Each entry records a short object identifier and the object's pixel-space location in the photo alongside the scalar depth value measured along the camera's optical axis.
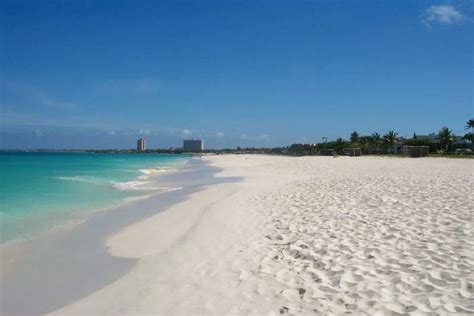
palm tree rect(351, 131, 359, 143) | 105.99
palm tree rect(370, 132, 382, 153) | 90.69
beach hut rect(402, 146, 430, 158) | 54.88
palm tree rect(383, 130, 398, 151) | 85.31
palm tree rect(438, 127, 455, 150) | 71.38
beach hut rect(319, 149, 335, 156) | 92.50
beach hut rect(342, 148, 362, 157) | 75.12
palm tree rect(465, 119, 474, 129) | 78.69
